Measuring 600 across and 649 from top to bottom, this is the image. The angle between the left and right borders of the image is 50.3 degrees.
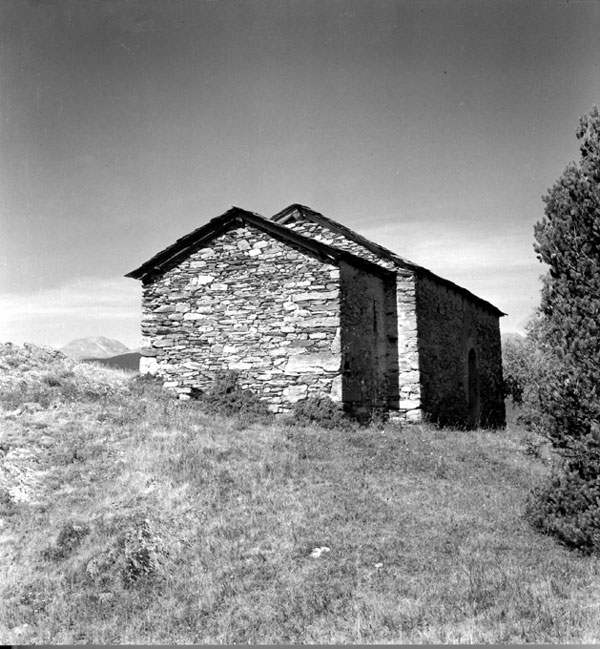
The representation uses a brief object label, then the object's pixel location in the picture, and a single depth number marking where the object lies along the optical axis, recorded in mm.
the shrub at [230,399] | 15594
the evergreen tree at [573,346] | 8062
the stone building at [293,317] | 15617
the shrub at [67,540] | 8750
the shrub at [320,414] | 14922
